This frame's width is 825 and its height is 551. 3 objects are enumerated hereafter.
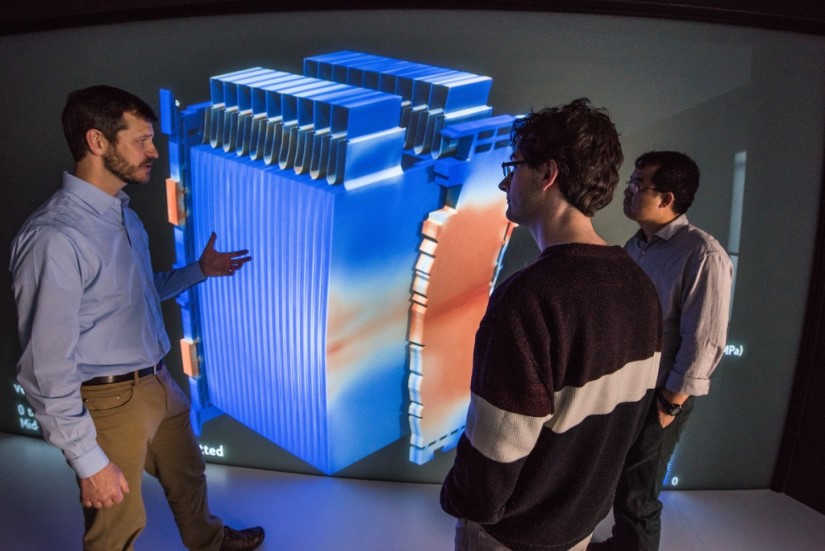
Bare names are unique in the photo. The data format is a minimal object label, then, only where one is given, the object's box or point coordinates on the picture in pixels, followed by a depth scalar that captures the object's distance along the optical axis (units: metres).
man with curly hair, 1.02
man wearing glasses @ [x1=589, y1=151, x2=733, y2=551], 1.73
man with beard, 1.39
